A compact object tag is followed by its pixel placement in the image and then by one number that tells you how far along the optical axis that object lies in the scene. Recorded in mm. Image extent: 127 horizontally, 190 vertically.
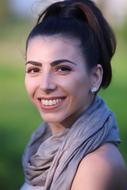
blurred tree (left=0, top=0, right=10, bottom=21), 18394
